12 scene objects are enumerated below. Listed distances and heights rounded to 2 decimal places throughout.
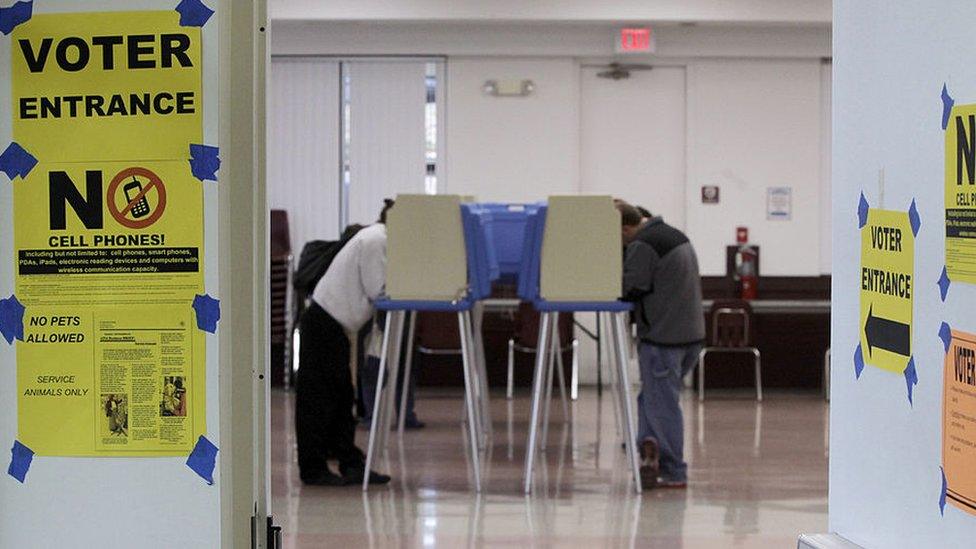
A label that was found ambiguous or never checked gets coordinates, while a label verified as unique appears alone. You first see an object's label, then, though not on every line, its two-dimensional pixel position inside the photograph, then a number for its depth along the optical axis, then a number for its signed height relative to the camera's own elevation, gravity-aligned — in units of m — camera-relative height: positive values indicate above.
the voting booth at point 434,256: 13.29 -0.37
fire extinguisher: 22.83 -0.72
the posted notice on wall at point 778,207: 22.95 -0.23
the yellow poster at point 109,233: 5.26 -0.10
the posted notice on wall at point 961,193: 4.13 -0.02
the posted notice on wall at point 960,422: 4.17 -0.37
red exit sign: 22.42 +1.10
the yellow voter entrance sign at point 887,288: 4.62 -0.19
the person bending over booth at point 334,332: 13.61 -0.75
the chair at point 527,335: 21.03 -1.19
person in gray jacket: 13.74 -0.74
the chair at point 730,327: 21.48 -1.14
